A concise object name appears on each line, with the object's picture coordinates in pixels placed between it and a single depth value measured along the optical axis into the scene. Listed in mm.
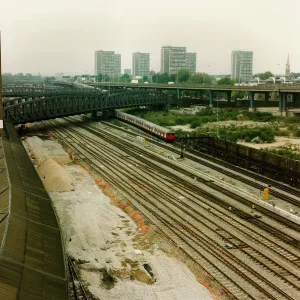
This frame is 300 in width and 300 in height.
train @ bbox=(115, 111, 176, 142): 70375
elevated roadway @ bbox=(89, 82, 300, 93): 95250
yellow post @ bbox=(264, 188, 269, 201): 37688
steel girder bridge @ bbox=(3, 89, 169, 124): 77562
